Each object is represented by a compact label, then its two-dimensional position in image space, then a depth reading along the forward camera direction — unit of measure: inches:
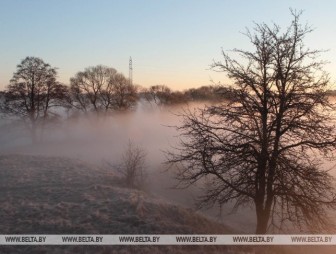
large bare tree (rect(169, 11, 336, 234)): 534.0
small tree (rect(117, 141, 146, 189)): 991.0
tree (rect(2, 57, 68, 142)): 1887.3
